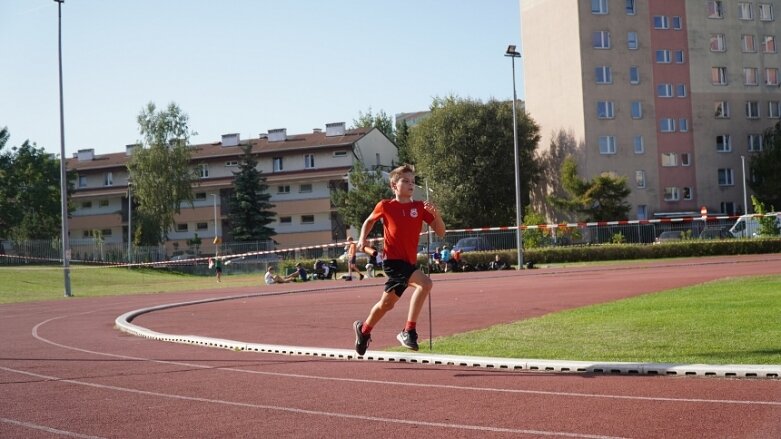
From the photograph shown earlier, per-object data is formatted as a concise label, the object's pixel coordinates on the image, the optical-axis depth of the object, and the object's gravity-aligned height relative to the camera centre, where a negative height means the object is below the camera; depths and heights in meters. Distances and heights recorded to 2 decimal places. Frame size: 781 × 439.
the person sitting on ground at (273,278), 40.81 -1.41
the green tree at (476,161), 70.69 +6.27
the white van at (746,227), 50.16 +0.26
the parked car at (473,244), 52.84 -0.22
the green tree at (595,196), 61.91 +2.81
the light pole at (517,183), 45.06 +2.92
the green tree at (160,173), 79.19 +6.99
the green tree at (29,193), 81.56 +5.85
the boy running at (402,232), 10.45 +0.13
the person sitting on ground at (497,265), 45.94 -1.28
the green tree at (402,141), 91.21 +11.28
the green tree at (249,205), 73.81 +3.54
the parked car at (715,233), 51.69 -0.06
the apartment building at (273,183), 81.31 +6.15
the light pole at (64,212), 37.44 +1.82
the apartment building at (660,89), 66.75 +11.06
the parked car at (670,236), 52.81 -0.13
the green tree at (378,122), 116.89 +15.97
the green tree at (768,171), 66.50 +4.46
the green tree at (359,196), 74.12 +4.07
